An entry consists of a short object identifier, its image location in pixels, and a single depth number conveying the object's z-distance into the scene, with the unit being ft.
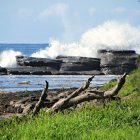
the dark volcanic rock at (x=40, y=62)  444.96
